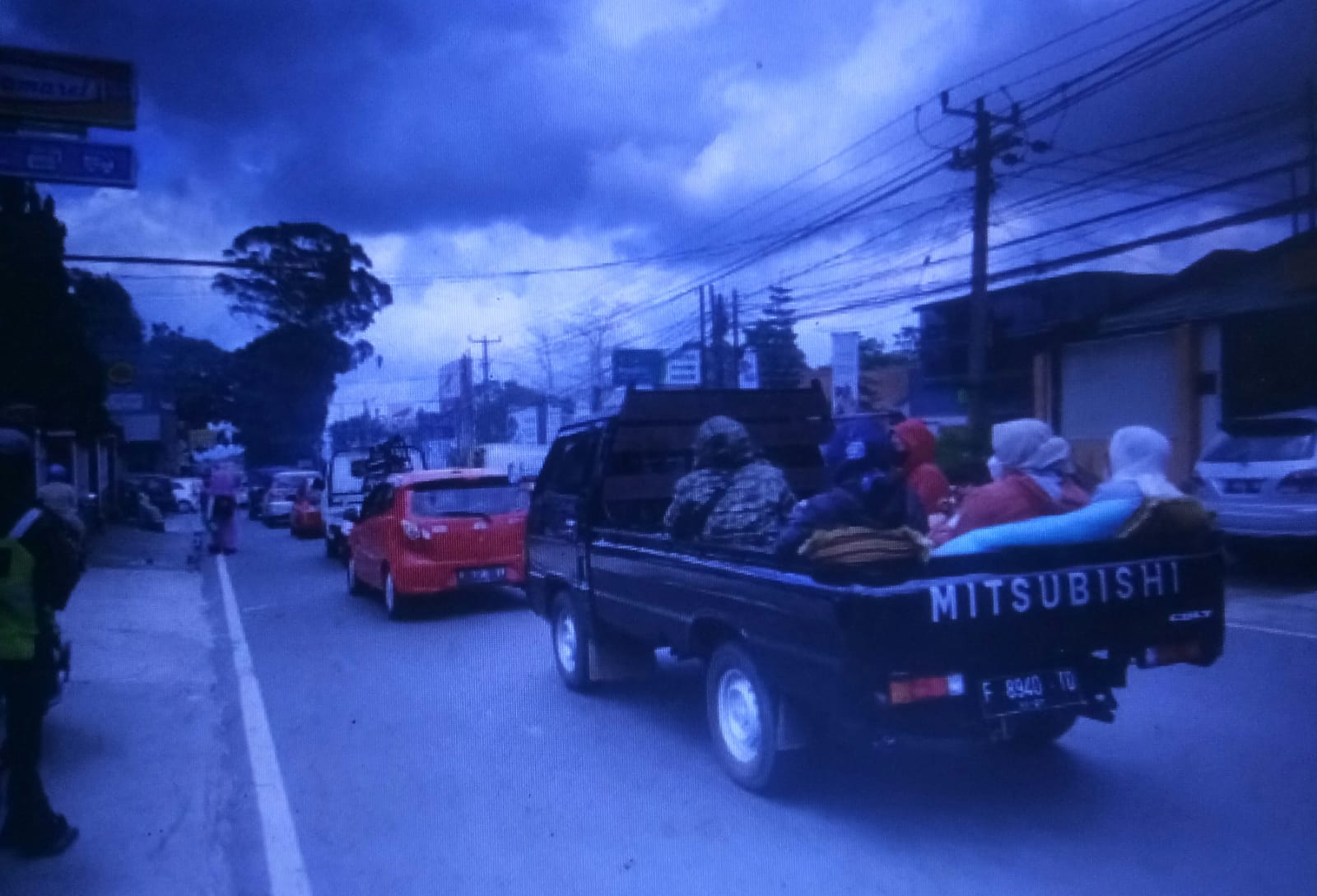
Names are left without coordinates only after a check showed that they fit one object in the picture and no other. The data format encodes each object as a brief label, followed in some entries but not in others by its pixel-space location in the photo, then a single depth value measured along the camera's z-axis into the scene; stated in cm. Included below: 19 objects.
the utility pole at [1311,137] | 1244
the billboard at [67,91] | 847
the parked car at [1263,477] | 1058
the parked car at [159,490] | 3722
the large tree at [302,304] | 1337
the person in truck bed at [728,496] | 595
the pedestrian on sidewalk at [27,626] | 432
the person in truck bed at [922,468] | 699
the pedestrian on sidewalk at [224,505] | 1911
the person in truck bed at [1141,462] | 512
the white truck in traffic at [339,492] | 1892
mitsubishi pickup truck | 404
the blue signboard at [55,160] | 865
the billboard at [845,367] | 2314
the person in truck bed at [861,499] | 475
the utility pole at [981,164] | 1738
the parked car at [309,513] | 2420
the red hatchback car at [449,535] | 1112
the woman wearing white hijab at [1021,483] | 505
